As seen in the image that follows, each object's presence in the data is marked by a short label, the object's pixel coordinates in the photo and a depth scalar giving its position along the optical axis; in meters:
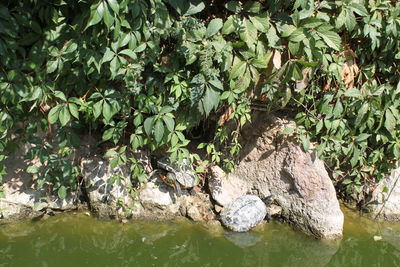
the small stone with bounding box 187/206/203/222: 3.10
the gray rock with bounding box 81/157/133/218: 3.06
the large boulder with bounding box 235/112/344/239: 3.05
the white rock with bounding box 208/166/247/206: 3.21
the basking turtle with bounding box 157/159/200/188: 3.17
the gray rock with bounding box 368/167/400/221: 3.29
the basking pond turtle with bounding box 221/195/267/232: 3.02
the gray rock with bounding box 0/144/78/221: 2.99
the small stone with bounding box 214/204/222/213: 3.16
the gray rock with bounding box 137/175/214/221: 3.10
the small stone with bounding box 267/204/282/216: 3.18
